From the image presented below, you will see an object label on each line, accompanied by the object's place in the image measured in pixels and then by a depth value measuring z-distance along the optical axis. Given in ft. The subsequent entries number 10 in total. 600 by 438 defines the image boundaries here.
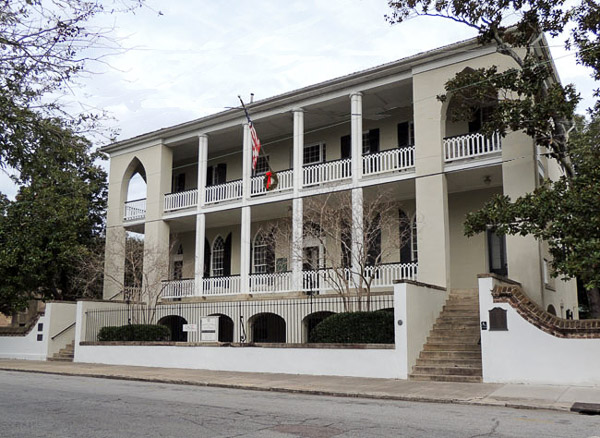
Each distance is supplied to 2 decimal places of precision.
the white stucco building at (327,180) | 61.00
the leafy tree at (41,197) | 26.08
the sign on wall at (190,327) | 65.36
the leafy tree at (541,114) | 42.29
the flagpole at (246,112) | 71.53
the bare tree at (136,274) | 78.95
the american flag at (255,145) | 69.21
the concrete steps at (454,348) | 47.52
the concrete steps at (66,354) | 75.61
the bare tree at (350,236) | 61.31
